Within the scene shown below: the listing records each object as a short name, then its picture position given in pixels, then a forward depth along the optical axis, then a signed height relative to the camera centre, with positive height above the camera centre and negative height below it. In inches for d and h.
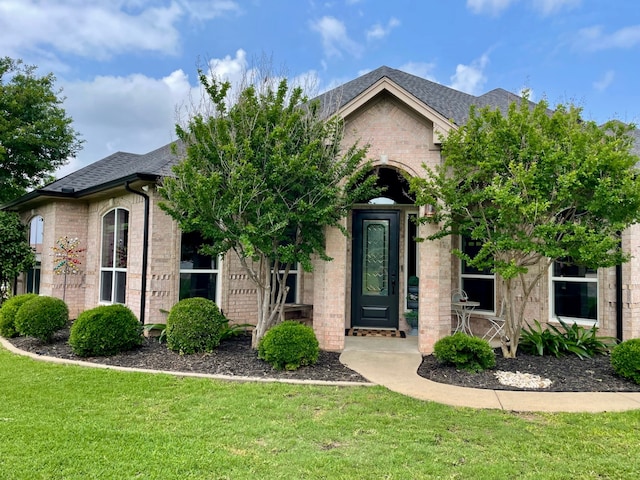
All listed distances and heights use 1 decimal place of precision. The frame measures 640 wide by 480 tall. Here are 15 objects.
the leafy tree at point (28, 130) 631.8 +198.9
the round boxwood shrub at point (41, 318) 296.5 -45.8
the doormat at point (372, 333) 348.5 -62.9
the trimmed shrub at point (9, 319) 333.1 -51.4
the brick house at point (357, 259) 296.7 -0.8
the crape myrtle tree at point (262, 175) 242.7 +50.2
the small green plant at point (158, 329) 305.7 -55.1
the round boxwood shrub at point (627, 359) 219.3 -51.9
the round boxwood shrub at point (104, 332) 259.0 -48.4
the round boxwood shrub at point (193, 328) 268.1 -45.8
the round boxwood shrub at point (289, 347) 236.5 -50.7
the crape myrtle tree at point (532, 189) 221.6 +40.9
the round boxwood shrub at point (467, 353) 239.6 -53.4
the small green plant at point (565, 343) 276.5 -54.9
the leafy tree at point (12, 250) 450.6 +4.8
